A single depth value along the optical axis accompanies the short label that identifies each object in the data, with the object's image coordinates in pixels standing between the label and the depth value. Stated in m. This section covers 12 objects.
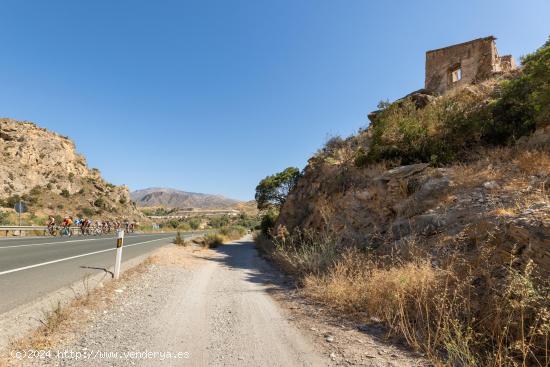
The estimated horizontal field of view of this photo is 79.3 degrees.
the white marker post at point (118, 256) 7.97
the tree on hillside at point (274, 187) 35.56
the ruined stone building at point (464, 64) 18.22
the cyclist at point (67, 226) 25.77
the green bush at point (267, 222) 25.64
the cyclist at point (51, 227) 25.84
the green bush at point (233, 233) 33.02
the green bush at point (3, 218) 29.38
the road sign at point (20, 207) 26.17
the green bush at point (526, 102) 9.03
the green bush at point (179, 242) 19.30
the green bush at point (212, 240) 21.39
